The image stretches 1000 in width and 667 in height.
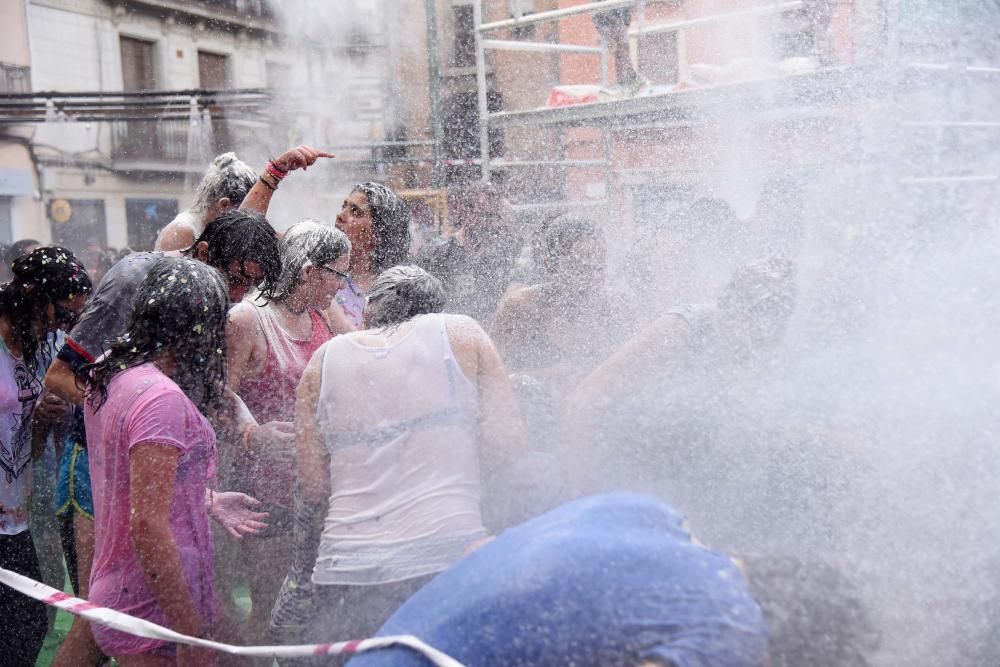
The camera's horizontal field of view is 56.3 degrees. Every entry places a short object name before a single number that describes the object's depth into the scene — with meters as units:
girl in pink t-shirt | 2.07
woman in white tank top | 2.31
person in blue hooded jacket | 1.41
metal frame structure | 4.69
